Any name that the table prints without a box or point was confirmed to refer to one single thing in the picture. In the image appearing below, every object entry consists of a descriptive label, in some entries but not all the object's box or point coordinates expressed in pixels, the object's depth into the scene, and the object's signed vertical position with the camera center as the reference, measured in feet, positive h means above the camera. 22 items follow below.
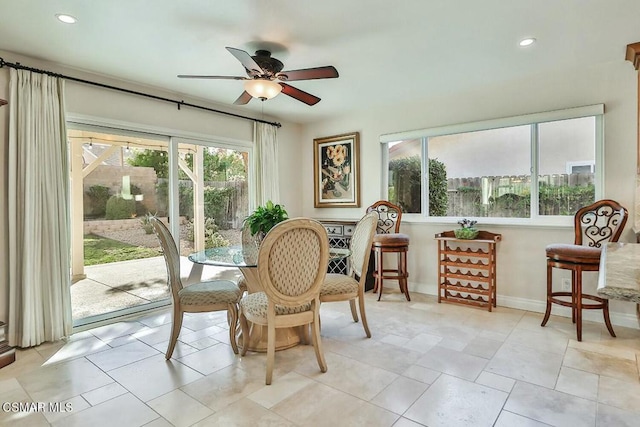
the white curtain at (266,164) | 15.55 +2.07
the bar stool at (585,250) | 9.29 -1.18
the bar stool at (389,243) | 13.14 -1.29
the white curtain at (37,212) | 9.10 +0.00
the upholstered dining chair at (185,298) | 8.41 -2.13
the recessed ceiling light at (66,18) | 7.32 +4.11
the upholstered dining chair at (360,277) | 9.27 -1.93
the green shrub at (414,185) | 13.97 +0.96
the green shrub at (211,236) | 13.98 -1.03
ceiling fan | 8.14 +3.22
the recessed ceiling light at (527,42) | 8.60 +4.11
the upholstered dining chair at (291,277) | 7.07 -1.43
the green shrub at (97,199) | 11.05 +0.39
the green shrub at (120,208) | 11.48 +0.10
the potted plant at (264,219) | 9.30 -0.25
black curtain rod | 9.05 +3.88
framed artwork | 15.86 +1.78
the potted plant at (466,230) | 11.97 -0.79
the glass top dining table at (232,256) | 8.21 -1.23
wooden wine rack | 11.90 -2.23
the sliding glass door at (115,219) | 10.83 -0.26
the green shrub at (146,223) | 12.19 -0.42
